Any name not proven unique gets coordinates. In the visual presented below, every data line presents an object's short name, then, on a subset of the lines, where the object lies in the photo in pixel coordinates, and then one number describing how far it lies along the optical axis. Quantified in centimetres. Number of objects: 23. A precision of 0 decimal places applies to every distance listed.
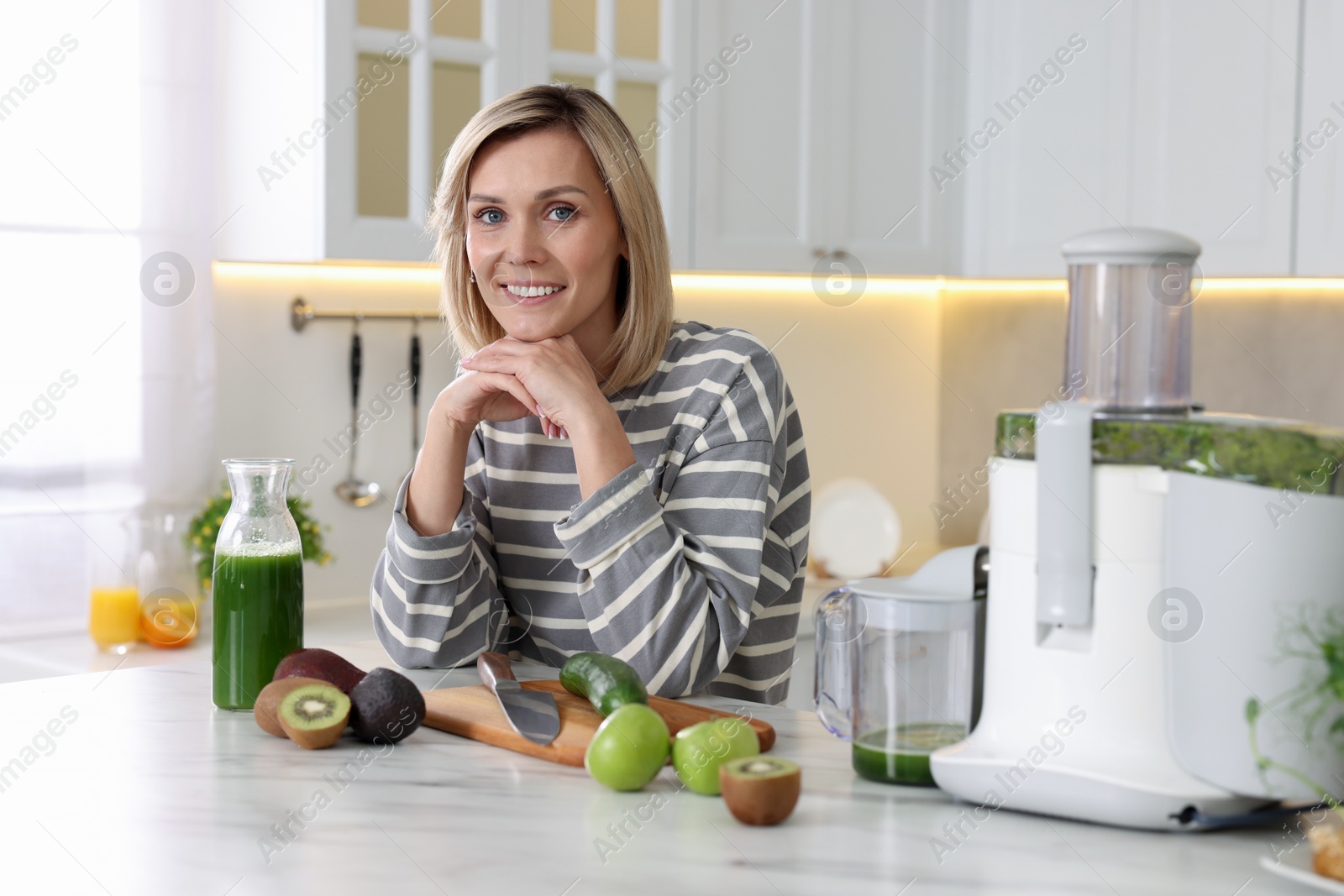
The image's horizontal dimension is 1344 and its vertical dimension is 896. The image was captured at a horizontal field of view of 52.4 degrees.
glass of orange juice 220
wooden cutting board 104
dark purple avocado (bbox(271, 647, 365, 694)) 111
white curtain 222
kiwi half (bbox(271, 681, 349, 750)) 105
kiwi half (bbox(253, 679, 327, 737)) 107
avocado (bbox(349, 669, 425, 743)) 106
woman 129
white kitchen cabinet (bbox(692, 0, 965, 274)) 282
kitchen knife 106
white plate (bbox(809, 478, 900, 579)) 313
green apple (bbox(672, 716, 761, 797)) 95
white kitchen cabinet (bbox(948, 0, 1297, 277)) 253
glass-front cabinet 231
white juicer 84
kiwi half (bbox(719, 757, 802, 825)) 88
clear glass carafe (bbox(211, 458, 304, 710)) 116
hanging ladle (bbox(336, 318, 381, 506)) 266
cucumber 108
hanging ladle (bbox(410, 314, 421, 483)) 272
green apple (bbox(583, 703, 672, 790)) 95
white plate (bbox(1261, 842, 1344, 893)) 76
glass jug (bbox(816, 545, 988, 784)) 98
